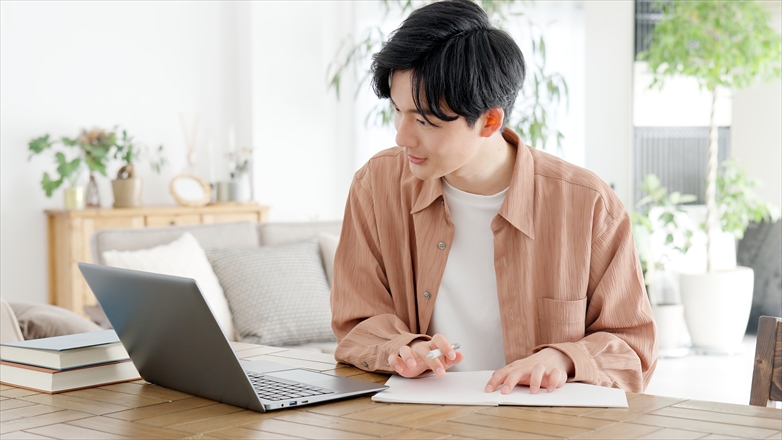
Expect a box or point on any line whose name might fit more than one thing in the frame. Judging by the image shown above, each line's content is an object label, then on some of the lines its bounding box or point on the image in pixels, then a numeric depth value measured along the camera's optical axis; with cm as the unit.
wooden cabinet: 455
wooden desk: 96
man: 135
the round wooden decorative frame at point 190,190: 495
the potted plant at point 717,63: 466
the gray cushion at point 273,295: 338
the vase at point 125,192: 475
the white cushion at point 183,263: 328
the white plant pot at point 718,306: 473
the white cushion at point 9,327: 227
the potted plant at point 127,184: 475
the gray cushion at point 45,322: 256
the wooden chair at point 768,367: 117
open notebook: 111
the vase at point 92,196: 482
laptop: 107
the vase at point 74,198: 468
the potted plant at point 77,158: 462
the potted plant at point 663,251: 477
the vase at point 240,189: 516
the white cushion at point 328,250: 374
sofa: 336
